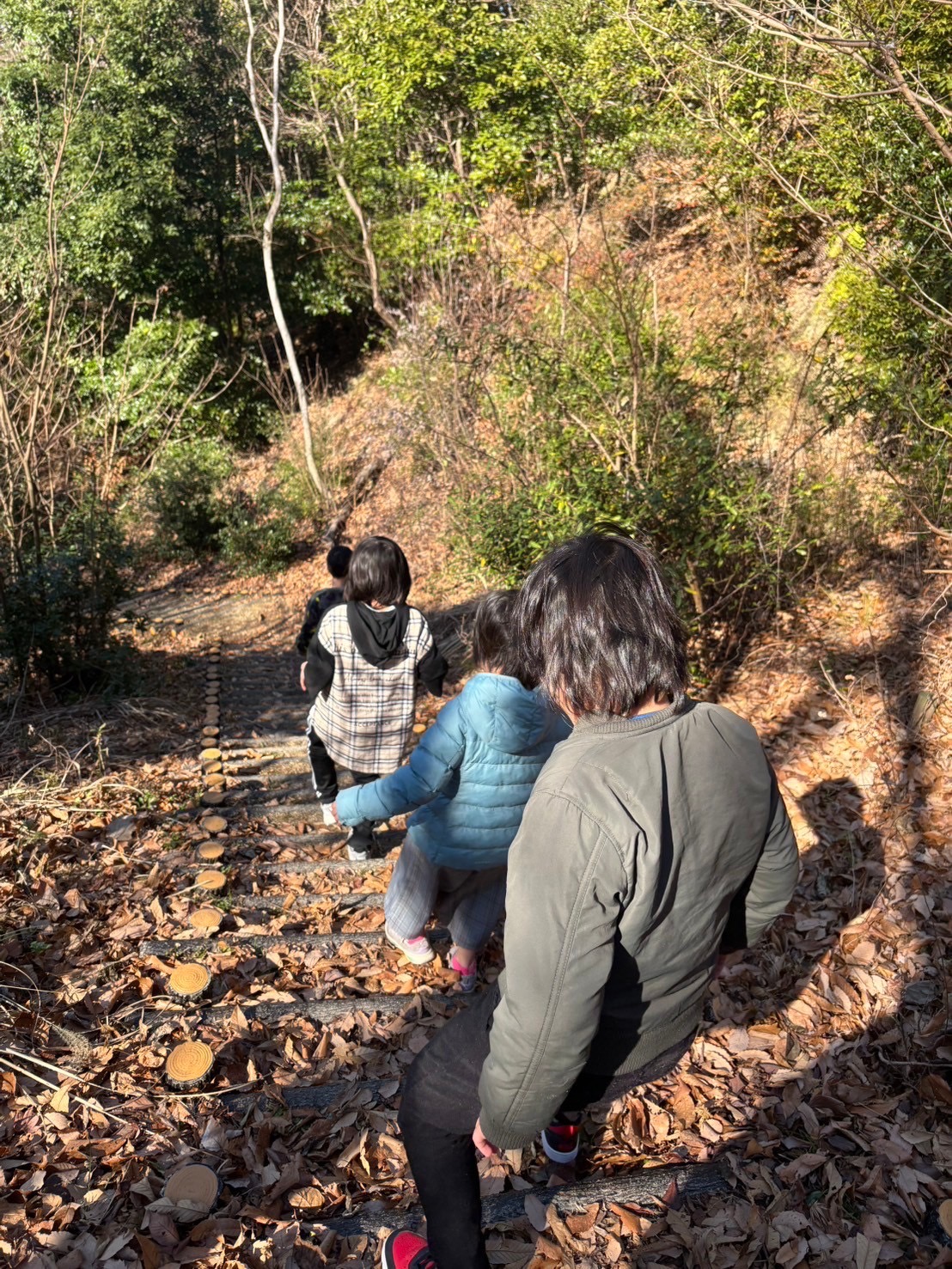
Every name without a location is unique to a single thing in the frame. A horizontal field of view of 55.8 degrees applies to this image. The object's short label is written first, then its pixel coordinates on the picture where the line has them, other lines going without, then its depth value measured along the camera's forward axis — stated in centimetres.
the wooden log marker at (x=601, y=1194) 247
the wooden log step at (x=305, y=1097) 286
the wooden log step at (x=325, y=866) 453
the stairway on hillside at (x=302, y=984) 265
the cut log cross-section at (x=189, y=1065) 288
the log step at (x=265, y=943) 358
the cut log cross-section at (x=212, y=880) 409
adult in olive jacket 157
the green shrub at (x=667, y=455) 589
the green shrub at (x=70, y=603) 641
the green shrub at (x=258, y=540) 1517
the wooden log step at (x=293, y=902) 407
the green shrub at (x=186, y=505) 1605
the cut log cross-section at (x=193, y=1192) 242
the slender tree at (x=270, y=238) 1374
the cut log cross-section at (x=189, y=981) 333
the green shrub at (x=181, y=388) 1781
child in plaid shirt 393
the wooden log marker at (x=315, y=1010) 321
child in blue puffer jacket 284
